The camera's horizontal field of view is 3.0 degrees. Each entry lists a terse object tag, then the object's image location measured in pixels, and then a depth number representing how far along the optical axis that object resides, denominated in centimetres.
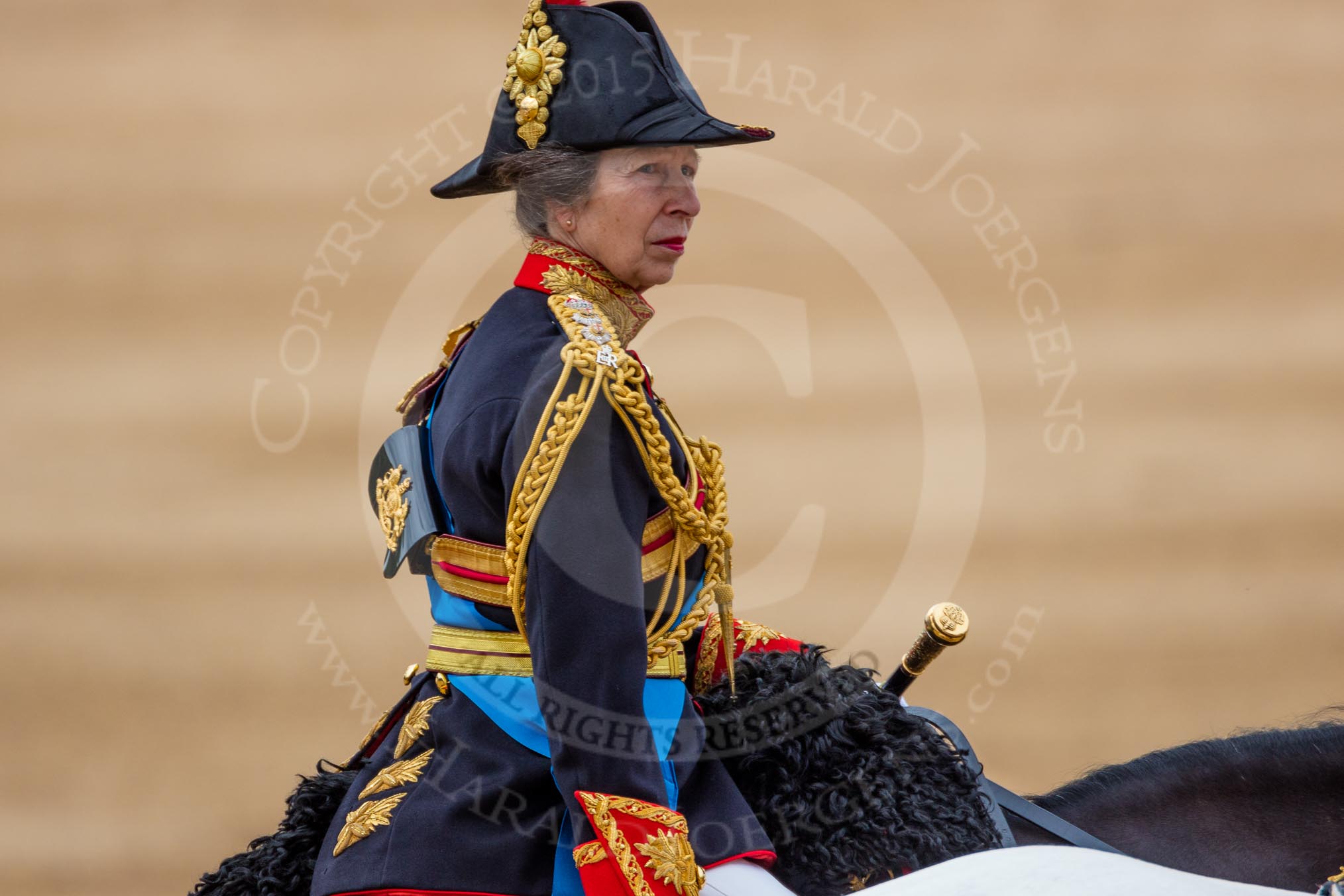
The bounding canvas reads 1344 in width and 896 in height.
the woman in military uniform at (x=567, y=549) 2893
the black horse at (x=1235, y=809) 2914
